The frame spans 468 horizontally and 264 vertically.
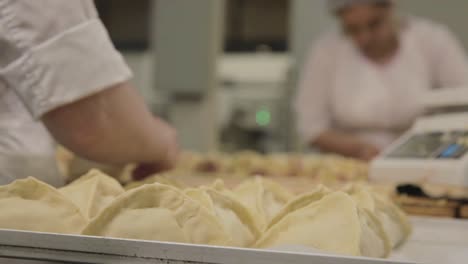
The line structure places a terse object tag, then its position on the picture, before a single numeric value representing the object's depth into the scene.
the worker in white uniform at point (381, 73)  2.55
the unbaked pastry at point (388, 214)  1.33
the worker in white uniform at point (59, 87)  1.39
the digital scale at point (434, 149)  1.76
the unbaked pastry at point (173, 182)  1.25
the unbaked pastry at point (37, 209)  1.06
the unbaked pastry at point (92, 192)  1.15
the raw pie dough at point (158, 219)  1.01
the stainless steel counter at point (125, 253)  0.83
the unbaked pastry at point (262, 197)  1.26
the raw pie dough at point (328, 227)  1.03
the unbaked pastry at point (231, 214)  1.12
